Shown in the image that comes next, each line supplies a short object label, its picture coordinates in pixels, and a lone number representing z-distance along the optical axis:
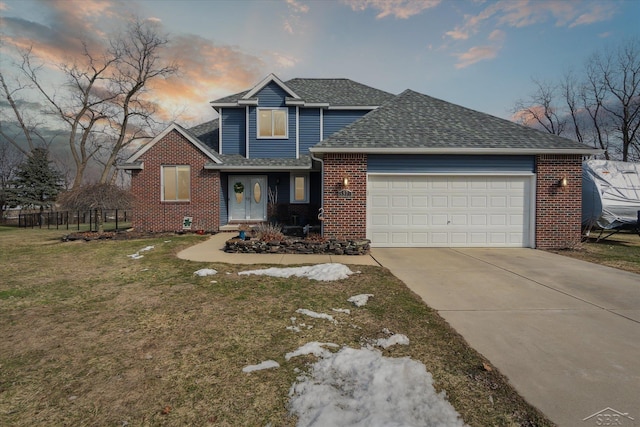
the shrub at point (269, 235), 9.27
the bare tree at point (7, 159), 41.50
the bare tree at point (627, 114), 26.03
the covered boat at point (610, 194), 12.27
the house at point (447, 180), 9.75
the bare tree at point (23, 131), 26.70
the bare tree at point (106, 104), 26.95
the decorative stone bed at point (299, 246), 8.81
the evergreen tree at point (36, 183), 25.00
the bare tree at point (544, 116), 31.53
